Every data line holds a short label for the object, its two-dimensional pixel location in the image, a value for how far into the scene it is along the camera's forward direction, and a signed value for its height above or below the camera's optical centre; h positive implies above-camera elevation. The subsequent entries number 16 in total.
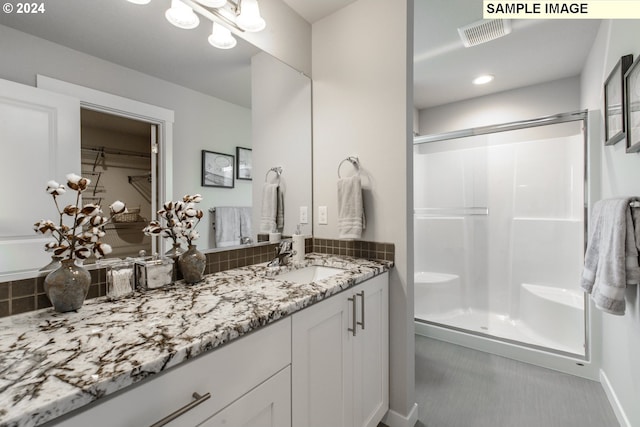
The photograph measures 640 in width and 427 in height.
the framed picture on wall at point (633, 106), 1.24 +0.49
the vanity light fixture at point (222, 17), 1.24 +0.94
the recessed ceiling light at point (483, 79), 2.84 +1.38
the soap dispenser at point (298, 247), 1.63 -0.20
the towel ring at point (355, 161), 1.72 +0.31
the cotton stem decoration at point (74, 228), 0.84 -0.04
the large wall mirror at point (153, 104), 0.88 +0.47
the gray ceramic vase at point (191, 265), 1.16 -0.22
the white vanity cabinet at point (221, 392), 0.54 -0.42
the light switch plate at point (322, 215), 1.87 -0.02
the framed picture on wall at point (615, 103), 1.42 +0.61
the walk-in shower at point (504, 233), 2.44 -0.22
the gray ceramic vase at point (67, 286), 0.81 -0.22
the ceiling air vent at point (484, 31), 1.94 +1.32
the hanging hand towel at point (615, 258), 1.29 -0.22
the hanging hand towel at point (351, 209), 1.63 +0.02
